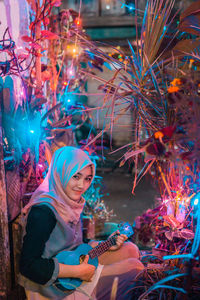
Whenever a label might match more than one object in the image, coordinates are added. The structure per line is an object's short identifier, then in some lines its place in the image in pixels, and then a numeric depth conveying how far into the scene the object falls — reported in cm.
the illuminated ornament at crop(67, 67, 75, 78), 394
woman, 172
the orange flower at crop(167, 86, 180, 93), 117
